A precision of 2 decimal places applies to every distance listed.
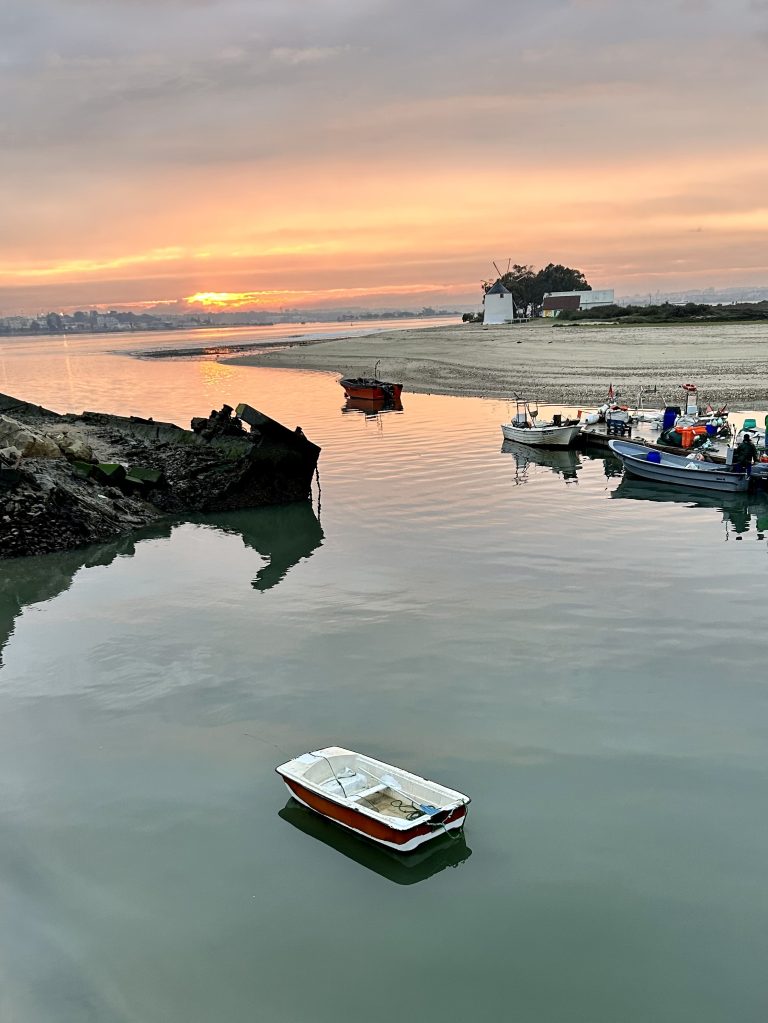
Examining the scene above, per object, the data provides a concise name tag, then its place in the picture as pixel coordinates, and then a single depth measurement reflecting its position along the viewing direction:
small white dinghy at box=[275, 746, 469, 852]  9.31
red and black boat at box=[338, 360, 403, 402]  52.34
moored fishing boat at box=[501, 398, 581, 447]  35.84
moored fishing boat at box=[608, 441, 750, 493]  27.45
